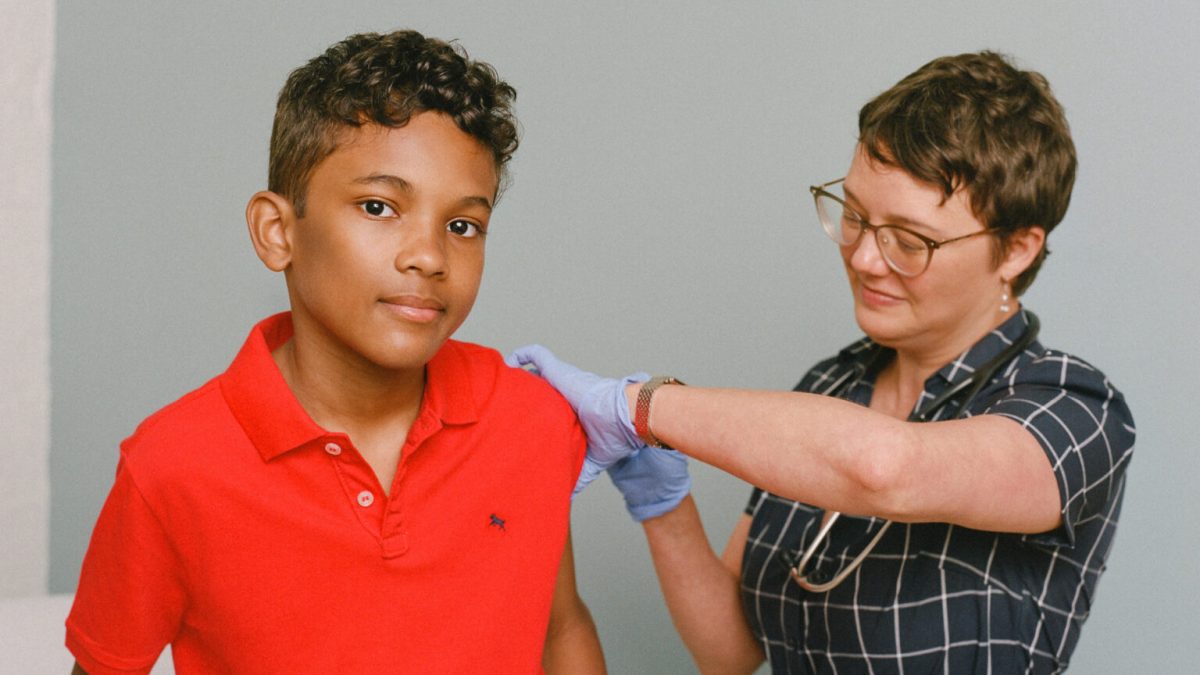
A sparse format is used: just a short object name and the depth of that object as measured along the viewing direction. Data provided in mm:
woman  1402
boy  1154
